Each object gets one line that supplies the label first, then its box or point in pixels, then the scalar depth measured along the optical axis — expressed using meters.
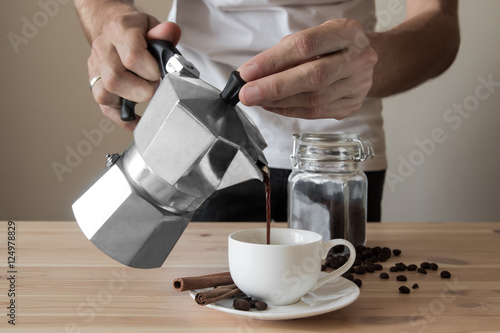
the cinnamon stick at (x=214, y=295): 0.54
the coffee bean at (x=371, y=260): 0.74
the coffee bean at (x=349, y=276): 0.65
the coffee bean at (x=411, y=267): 0.71
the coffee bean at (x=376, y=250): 0.78
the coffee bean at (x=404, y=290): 0.61
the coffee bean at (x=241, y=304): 0.53
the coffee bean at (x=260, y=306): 0.53
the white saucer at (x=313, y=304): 0.51
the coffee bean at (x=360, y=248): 0.79
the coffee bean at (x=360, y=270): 0.69
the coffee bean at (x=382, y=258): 0.76
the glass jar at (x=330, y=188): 0.82
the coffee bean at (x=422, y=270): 0.70
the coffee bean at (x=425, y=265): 0.71
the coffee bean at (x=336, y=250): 0.80
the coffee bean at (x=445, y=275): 0.68
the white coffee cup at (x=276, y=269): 0.55
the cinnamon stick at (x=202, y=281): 0.58
